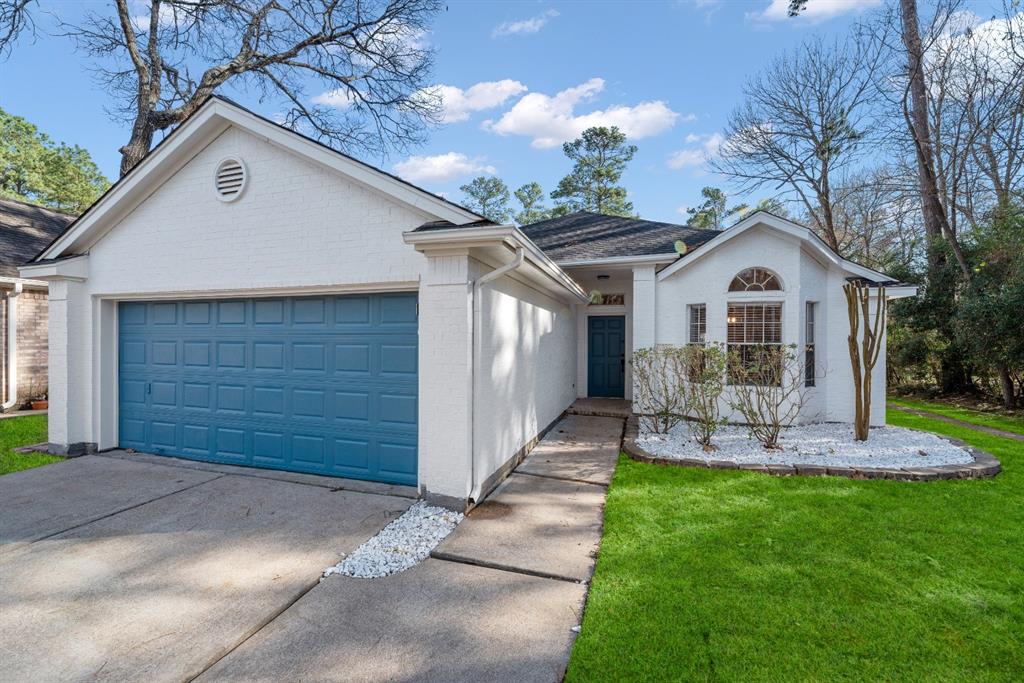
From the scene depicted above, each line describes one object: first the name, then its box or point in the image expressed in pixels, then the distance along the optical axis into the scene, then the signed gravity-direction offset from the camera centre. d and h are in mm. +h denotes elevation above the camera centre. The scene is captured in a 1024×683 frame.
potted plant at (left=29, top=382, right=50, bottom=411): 10273 -1364
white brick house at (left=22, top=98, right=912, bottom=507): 4738 +275
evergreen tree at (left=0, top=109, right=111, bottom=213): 24203 +9466
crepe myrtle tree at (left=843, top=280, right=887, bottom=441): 7516 -72
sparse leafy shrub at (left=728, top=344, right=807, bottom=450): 7047 -740
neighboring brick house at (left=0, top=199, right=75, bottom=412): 9672 +288
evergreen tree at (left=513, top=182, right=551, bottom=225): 33375 +10284
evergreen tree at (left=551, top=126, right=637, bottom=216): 28219 +10735
